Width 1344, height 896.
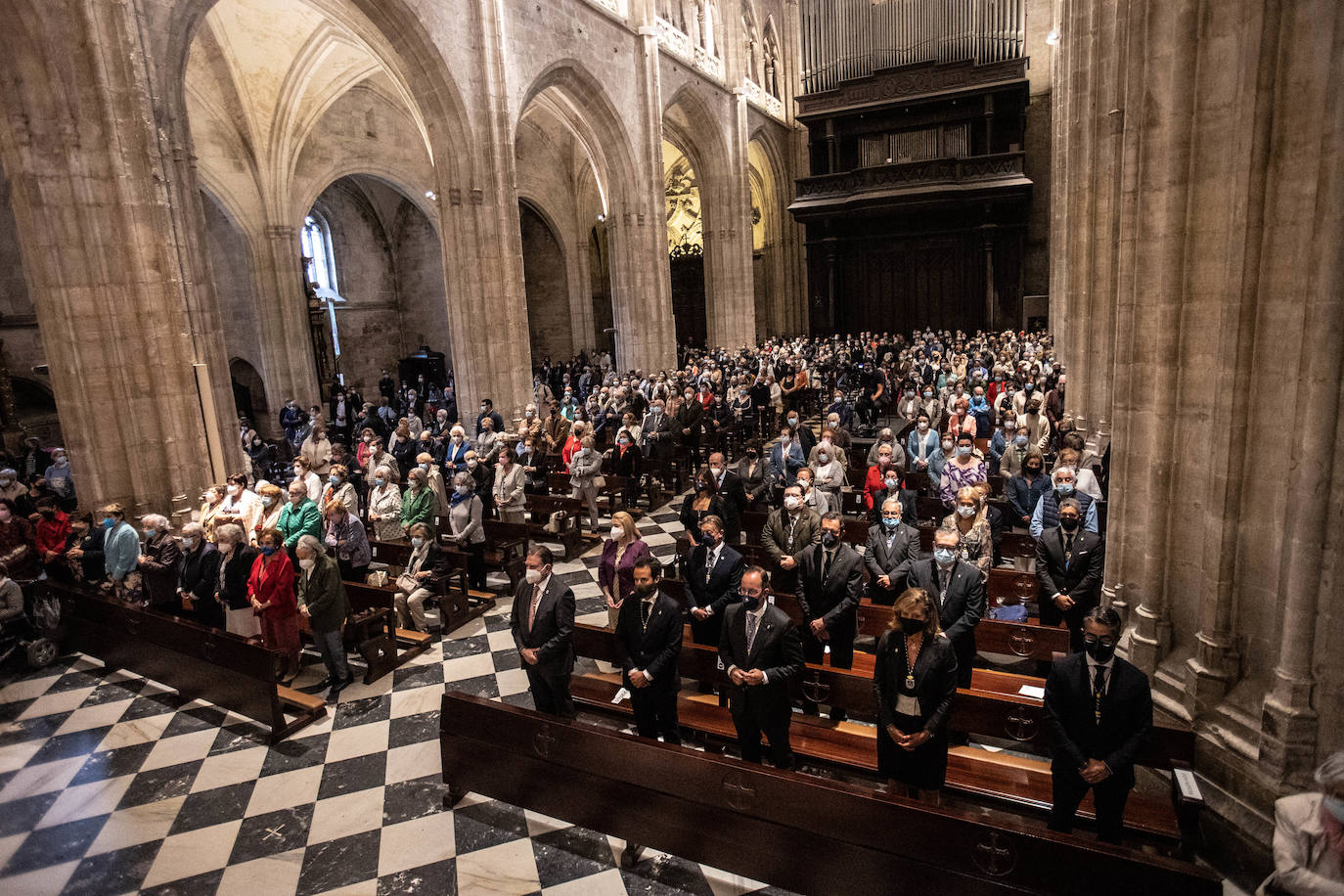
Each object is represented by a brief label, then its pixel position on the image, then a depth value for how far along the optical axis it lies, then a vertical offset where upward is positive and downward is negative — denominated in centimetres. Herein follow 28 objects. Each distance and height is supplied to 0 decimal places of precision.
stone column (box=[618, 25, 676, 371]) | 2095 +226
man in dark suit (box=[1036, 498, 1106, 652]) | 561 -191
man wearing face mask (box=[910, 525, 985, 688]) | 497 -181
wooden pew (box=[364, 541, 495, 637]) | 770 -256
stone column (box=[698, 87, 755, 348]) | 2670 +281
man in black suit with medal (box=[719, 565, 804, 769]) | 453 -200
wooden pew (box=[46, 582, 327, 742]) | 592 -249
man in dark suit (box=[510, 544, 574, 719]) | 516 -194
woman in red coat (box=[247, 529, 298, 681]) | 633 -195
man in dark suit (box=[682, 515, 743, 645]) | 589 -190
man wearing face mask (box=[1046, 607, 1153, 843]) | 362 -198
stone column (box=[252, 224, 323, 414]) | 2109 +112
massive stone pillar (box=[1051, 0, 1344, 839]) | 368 -51
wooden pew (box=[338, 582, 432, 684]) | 675 -255
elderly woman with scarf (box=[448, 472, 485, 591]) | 825 -189
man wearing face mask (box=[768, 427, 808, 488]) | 941 -166
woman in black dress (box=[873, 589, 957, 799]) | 398 -196
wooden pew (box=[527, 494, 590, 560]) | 960 -238
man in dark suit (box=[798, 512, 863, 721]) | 554 -198
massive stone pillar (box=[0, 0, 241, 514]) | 874 +144
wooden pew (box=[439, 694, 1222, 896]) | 325 -247
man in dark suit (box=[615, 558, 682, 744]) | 491 -207
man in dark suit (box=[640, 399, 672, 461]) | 1198 -163
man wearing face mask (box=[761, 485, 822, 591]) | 637 -178
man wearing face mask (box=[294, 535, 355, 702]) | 623 -199
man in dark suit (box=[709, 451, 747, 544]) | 728 -164
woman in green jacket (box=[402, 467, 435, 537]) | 805 -162
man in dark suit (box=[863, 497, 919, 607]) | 598 -185
